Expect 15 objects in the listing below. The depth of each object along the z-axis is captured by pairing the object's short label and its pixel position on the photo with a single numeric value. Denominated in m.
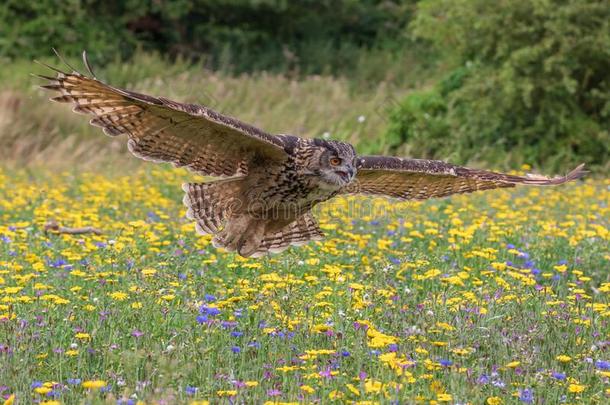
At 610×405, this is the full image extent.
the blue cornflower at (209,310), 9.73
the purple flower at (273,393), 8.02
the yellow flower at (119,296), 9.92
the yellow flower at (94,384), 6.75
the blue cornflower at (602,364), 9.02
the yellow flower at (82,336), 8.86
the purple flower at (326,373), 8.27
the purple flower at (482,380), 8.55
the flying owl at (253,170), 11.68
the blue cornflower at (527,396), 8.12
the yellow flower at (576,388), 8.16
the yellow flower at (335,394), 8.10
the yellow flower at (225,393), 7.71
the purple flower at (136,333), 9.42
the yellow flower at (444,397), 7.88
